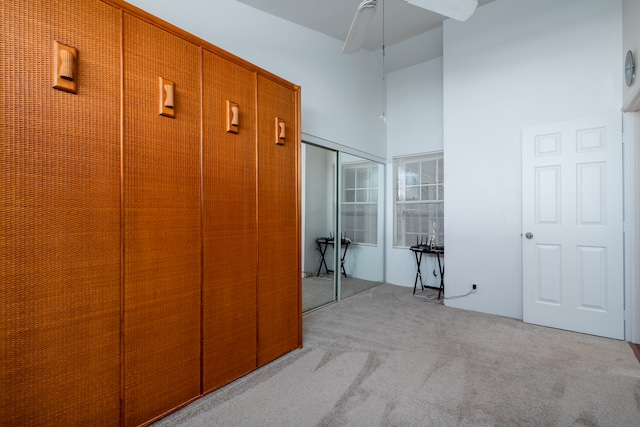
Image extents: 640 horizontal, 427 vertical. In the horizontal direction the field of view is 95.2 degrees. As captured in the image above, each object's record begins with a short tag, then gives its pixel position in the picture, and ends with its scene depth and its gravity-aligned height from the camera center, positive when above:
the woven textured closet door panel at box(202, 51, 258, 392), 1.90 -0.08
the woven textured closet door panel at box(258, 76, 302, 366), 2.26 -0.12
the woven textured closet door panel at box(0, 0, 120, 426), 1.20 -0.02
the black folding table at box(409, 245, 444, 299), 4.25 -0.67
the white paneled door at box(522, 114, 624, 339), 2.81 -0.14
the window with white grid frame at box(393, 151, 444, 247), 4.55 +0.21
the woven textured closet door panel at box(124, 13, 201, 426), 1.55 -0.07
